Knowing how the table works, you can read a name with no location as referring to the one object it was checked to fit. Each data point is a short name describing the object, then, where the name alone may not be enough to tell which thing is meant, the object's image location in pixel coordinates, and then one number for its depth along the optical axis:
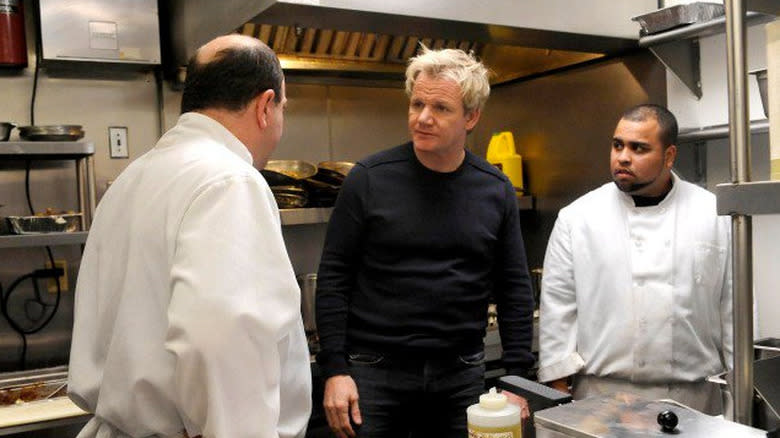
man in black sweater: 1.80
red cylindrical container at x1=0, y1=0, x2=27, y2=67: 2.46
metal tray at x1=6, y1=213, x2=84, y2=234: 2.25
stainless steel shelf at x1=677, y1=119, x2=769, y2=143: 2.44
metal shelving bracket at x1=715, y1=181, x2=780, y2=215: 0.89
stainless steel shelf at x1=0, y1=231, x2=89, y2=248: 2.20
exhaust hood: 2.11
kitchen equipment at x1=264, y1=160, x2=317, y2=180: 2.75
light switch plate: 2.74
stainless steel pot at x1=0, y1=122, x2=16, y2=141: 2.27
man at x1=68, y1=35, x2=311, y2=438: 1.07
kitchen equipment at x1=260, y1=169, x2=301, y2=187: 2.54
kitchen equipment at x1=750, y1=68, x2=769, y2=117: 1.65
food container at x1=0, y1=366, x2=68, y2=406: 2.22
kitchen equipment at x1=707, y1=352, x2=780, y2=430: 0.98
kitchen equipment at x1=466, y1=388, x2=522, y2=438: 0.99
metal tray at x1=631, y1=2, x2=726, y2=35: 2.36
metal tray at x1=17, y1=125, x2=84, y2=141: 2.28
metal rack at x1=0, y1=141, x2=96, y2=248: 2.21
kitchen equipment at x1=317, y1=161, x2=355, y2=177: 2.76
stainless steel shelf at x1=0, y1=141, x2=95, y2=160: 2.22
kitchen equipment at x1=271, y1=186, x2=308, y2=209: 2.56
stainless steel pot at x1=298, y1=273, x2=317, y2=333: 2.66
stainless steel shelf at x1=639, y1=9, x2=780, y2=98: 2.36
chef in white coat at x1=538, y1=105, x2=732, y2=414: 2.05
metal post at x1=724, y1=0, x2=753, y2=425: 0.95
